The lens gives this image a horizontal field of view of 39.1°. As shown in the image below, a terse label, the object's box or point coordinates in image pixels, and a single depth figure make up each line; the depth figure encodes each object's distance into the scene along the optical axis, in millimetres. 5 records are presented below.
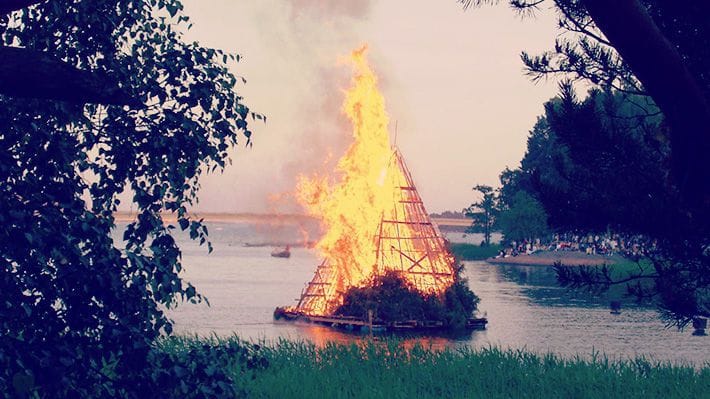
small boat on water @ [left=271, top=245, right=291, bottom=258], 145125
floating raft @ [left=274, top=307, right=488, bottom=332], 36969
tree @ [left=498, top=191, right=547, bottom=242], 93500
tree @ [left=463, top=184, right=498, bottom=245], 115312
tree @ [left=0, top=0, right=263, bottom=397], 7848
